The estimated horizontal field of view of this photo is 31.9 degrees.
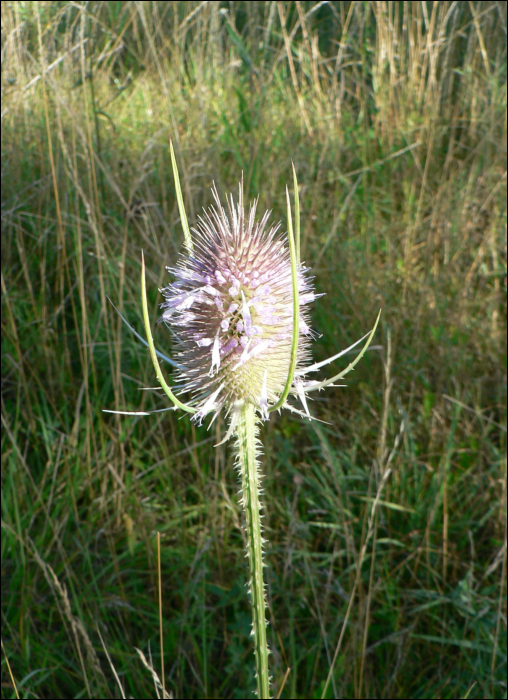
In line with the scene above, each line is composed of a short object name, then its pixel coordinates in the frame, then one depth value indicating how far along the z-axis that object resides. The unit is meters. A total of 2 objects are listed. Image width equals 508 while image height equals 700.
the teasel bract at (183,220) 0.29
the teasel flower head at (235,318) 0.32
